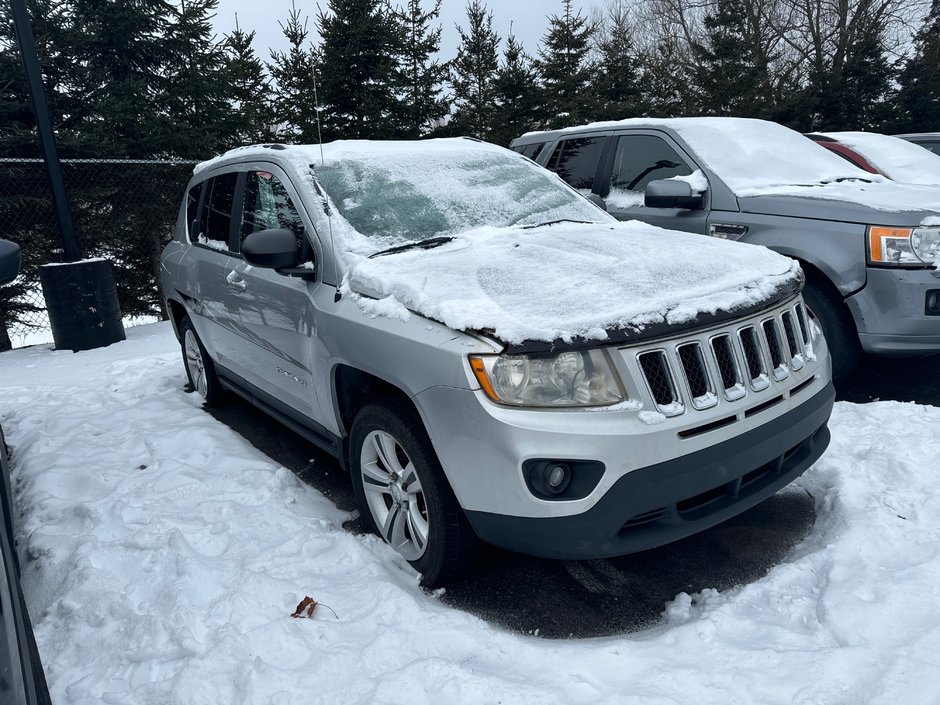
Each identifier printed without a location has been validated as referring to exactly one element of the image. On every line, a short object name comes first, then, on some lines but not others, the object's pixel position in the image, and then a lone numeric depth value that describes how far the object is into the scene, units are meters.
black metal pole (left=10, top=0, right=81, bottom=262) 7.38
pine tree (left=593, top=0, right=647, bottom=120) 18.62
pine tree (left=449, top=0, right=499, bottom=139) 17.62
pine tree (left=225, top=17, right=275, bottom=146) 12.67
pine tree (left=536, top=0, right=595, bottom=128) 18.56
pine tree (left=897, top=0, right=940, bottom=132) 19.70
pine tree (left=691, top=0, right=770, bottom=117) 20.06
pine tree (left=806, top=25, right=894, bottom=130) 19.69
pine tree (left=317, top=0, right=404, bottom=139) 14.95
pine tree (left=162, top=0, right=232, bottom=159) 11.82
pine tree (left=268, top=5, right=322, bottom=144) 15.61
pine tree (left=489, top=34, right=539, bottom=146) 17.72
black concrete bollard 7.84
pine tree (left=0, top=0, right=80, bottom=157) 10.18
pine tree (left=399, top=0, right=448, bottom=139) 15.94
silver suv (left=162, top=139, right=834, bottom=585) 2.34
